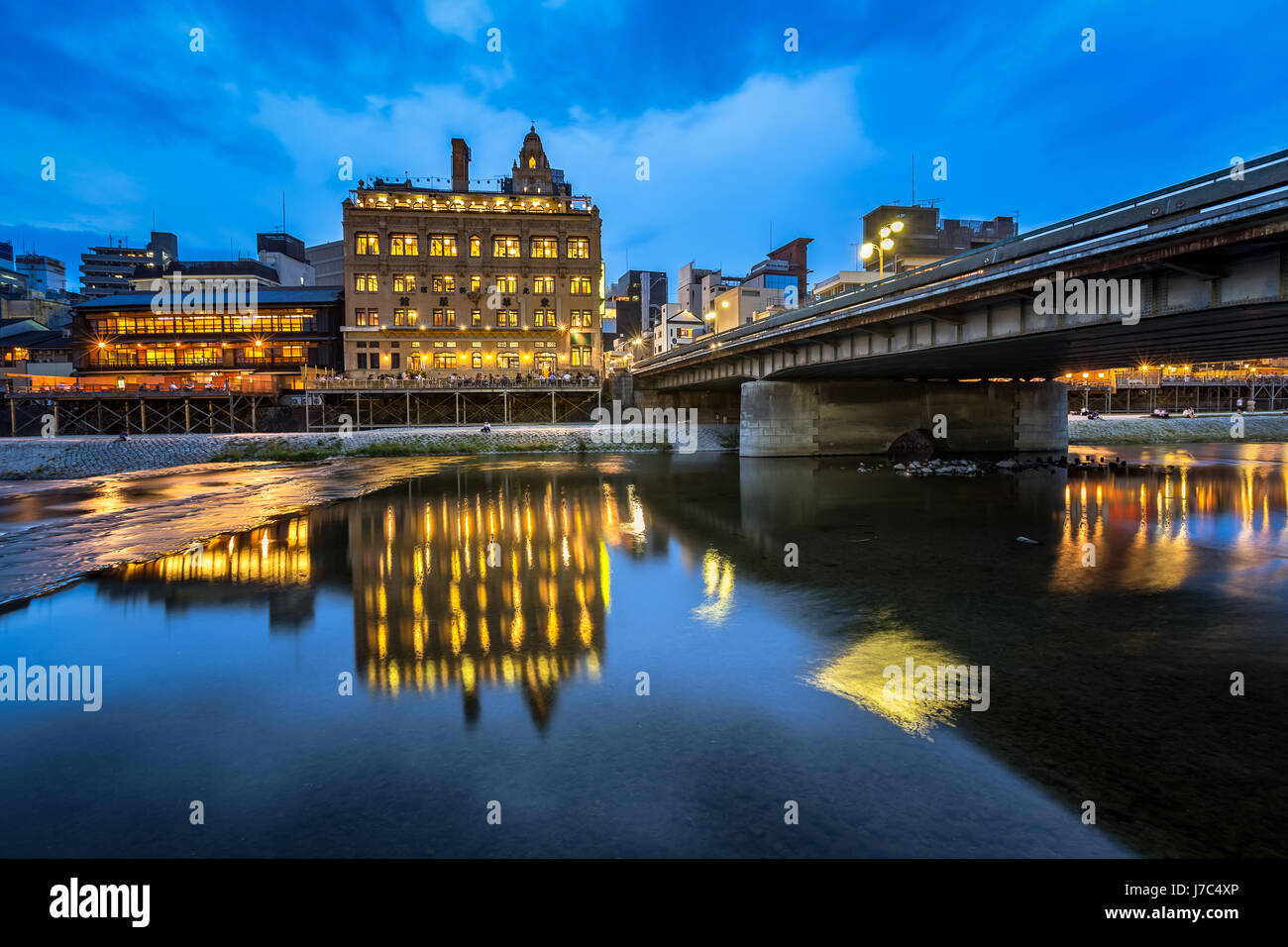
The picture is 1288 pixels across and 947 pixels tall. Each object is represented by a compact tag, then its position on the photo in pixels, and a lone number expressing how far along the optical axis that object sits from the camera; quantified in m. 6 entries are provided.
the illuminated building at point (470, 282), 81.94
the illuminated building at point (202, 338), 80.81
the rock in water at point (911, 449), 41.69
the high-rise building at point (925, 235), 91.44
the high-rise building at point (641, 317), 174.62
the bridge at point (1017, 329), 16.50
